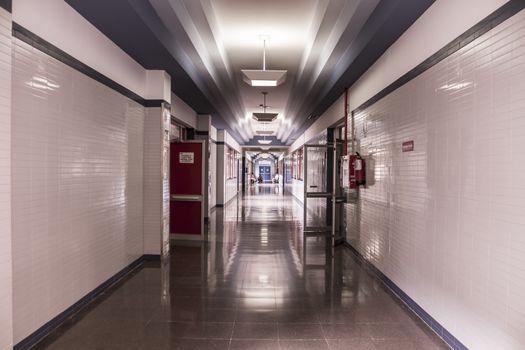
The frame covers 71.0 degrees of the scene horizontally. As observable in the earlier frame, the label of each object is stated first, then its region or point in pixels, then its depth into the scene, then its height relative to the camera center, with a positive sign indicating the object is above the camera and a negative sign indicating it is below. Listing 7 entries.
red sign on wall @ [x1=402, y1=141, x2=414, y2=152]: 4.17 +0.31
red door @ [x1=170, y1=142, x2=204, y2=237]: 7.75 -0.33
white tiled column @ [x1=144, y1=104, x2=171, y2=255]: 6.07 -0.13
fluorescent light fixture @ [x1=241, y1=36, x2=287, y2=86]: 6.12 +1.63
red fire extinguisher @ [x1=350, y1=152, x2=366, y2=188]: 6.14 +0.03
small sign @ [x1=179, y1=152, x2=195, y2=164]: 7.77 +0.32
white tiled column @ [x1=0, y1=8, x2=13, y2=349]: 2.68 -0.11
